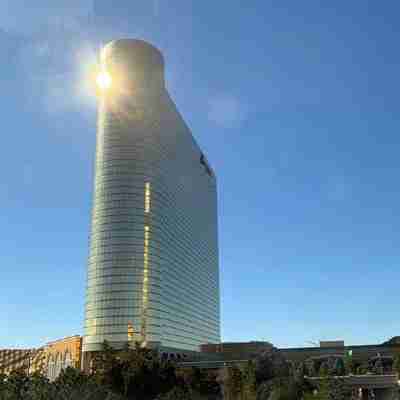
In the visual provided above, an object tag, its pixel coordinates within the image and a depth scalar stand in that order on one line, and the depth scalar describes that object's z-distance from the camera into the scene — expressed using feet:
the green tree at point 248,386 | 224.33
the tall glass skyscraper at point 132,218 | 533.14
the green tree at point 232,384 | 240.53
